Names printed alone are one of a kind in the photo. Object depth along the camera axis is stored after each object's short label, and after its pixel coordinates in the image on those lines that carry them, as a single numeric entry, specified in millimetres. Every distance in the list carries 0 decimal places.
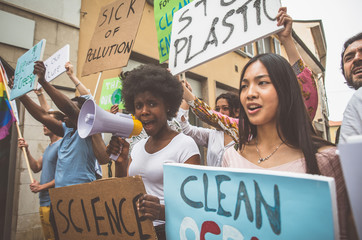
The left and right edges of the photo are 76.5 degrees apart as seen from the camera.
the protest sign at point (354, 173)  509
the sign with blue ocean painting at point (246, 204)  613
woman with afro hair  1329
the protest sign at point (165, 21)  2082
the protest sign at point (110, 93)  3100
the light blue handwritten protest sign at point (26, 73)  2217
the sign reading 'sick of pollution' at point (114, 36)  2275
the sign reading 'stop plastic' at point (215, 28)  1229
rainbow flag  2784
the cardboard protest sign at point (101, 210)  1074
